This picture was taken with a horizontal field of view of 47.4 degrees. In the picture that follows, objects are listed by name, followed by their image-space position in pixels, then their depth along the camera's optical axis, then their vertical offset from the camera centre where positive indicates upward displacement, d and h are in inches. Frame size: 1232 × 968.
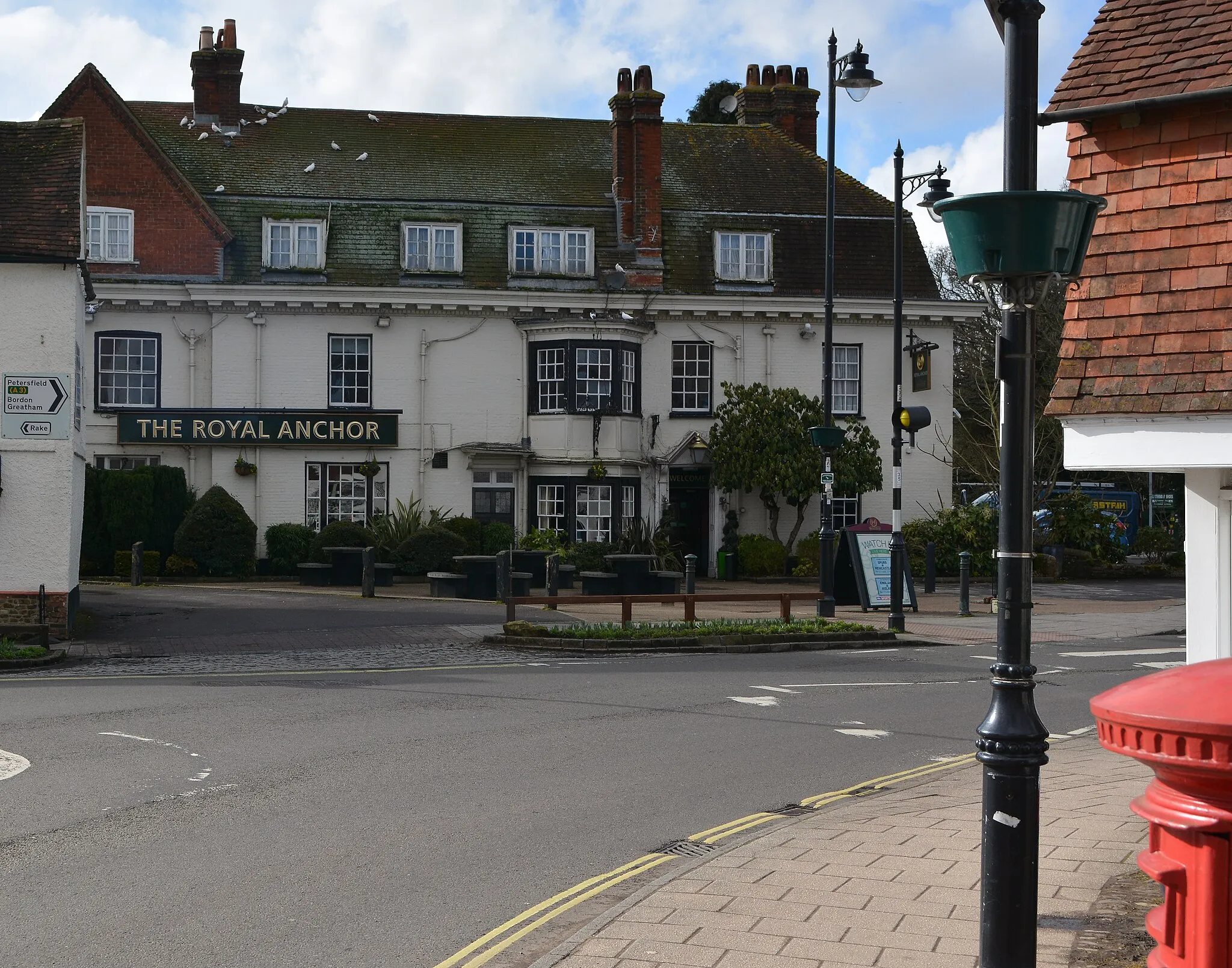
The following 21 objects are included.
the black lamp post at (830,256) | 883.4 +182.0
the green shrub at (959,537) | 1294.3 -10.4
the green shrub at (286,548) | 1238.9 -24.7
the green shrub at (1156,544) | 1429.6 -16.7
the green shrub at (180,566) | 1190.3 -40.1
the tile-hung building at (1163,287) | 305.0 +54.2
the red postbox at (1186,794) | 132.2 -26.2
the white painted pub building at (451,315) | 1270.9 +193.2
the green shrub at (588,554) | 1209.4 -27.3
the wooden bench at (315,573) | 1155.9 -43.8
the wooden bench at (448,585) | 1051.9 -47.7
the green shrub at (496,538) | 1250.6 -14.1
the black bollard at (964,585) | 961.5 -40.6
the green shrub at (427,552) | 1184.8 -25.5
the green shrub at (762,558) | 1277.1 -30.2
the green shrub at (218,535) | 1190.3 -13.8
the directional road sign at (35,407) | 773.9 +61.7
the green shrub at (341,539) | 1198.9 -15.9
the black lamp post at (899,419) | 868.0 +67.3
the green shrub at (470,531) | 1240.8 -7.9
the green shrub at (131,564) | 1182.3 -38.0
